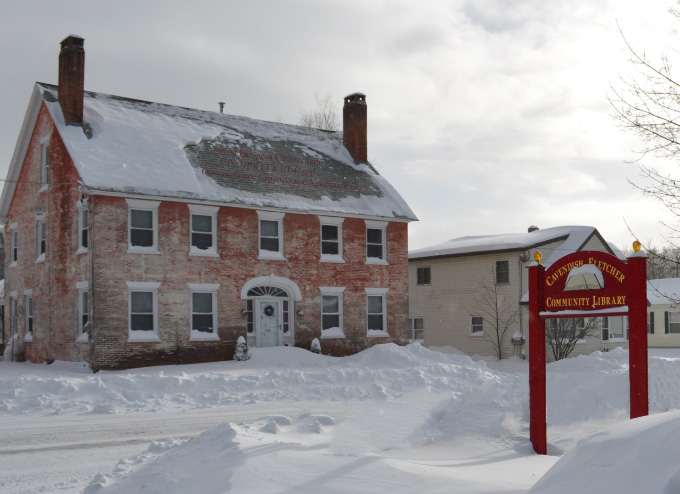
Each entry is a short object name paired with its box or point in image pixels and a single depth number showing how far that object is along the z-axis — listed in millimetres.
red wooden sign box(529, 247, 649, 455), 10047
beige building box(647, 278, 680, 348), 44741
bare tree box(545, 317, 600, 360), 29781
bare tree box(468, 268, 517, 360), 34512
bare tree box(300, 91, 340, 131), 56334
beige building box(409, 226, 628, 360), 34344
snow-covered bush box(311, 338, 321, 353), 27803
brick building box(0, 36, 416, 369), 24969
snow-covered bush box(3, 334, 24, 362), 30375
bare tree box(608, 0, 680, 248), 12789
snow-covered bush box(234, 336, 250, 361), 25656
